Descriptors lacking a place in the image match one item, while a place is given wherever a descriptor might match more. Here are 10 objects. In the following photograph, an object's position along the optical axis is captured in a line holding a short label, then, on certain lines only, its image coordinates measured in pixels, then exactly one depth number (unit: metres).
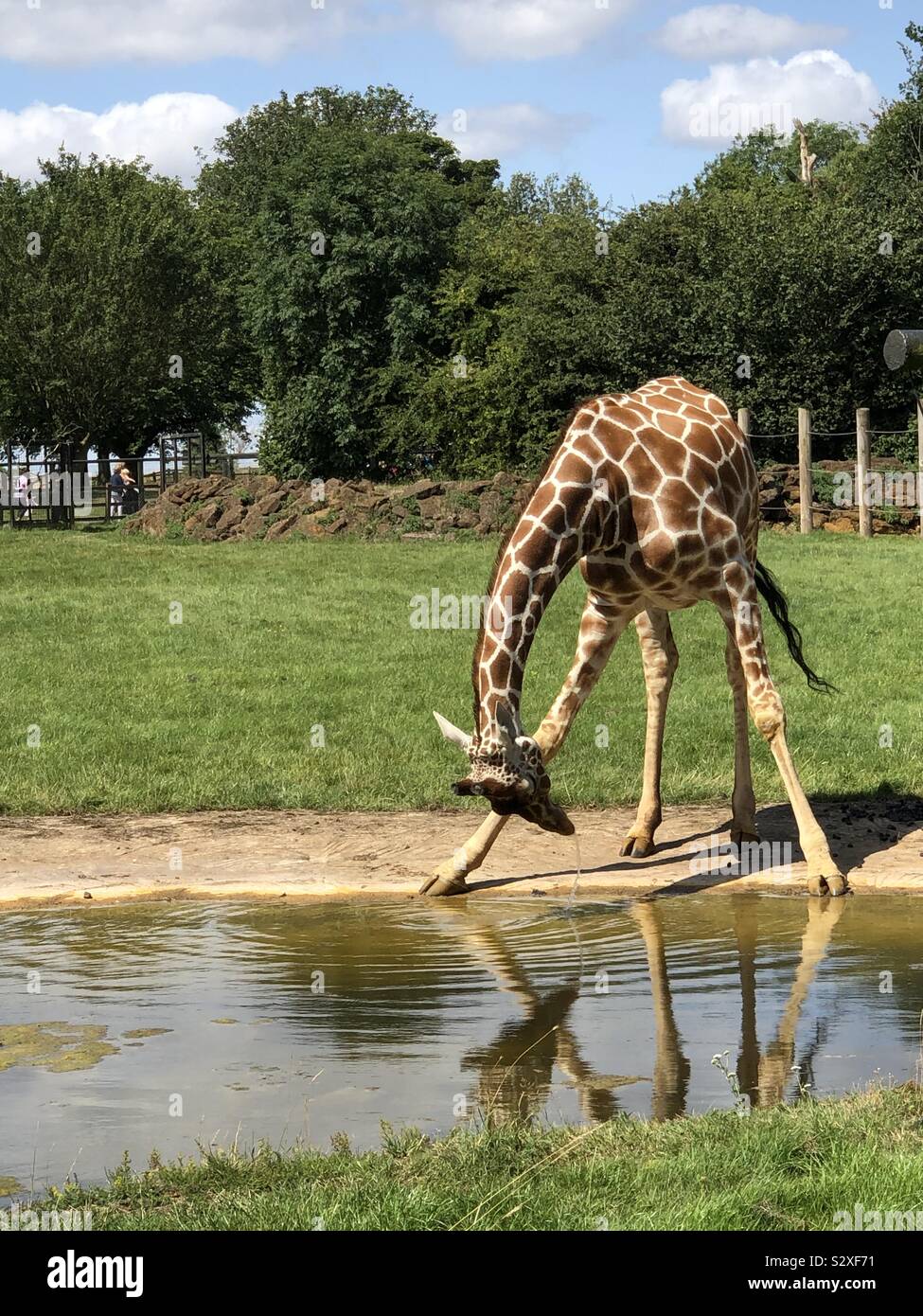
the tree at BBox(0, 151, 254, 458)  50.69
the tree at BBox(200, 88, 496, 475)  45.03
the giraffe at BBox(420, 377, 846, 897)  8.57
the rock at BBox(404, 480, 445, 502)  29.83
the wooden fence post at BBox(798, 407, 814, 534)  28.70
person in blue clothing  38.94
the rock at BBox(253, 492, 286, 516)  30.16
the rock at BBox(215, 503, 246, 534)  30.00
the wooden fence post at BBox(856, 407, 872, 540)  28.08
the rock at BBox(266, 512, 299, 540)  29.31
